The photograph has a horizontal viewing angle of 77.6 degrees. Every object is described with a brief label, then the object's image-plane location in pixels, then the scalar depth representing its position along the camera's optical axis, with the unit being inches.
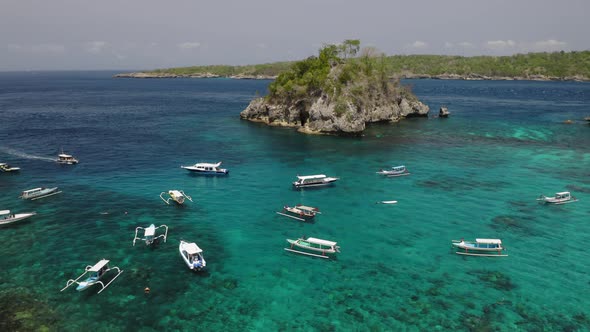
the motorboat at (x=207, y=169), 3412.9
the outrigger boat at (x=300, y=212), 2527.1
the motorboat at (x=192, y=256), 1894.7
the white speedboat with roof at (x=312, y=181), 3093.0
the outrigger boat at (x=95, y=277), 1715.1
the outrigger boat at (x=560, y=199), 2733.8
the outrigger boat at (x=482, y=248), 2087.8
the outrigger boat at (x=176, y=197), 2719.5
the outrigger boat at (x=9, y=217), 2331.4
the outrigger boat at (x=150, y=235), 2133.2
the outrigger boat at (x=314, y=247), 2078.0
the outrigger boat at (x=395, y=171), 3398.1
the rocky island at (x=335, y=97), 5083.7
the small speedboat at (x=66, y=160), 3656.5
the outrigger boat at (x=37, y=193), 2738.7
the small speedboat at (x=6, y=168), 3324.3
